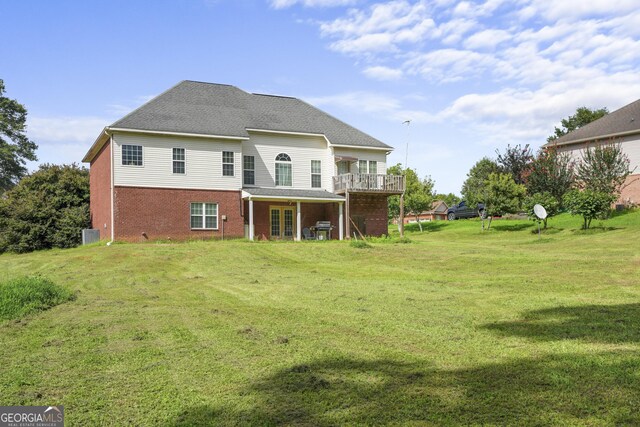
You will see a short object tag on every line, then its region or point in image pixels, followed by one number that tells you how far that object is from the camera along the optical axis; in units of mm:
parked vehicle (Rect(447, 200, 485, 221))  50716
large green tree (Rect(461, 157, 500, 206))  37406
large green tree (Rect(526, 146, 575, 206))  36938
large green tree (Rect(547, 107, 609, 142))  67000
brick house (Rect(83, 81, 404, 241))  26812
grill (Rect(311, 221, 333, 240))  29119
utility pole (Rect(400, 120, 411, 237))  30998
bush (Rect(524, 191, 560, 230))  31906
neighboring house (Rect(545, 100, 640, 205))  38031
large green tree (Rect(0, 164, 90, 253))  30906
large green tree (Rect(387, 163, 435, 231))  44312
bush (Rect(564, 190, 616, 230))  27938
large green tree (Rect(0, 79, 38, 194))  53750
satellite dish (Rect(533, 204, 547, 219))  29820
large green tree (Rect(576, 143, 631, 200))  34656
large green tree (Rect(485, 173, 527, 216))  36438
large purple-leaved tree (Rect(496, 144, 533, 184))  41906
